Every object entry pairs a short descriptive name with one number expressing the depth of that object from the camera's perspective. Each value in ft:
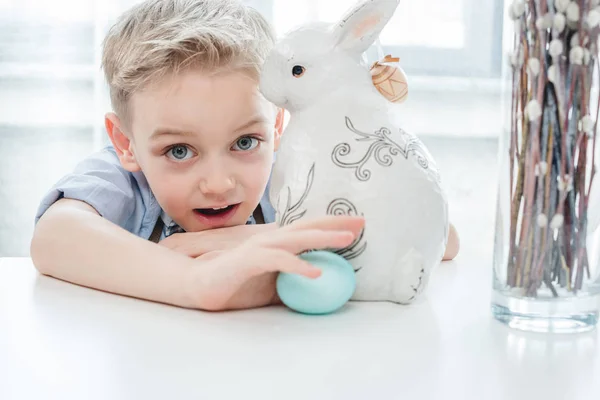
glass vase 1.85
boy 2.25
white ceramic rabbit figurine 2.19
